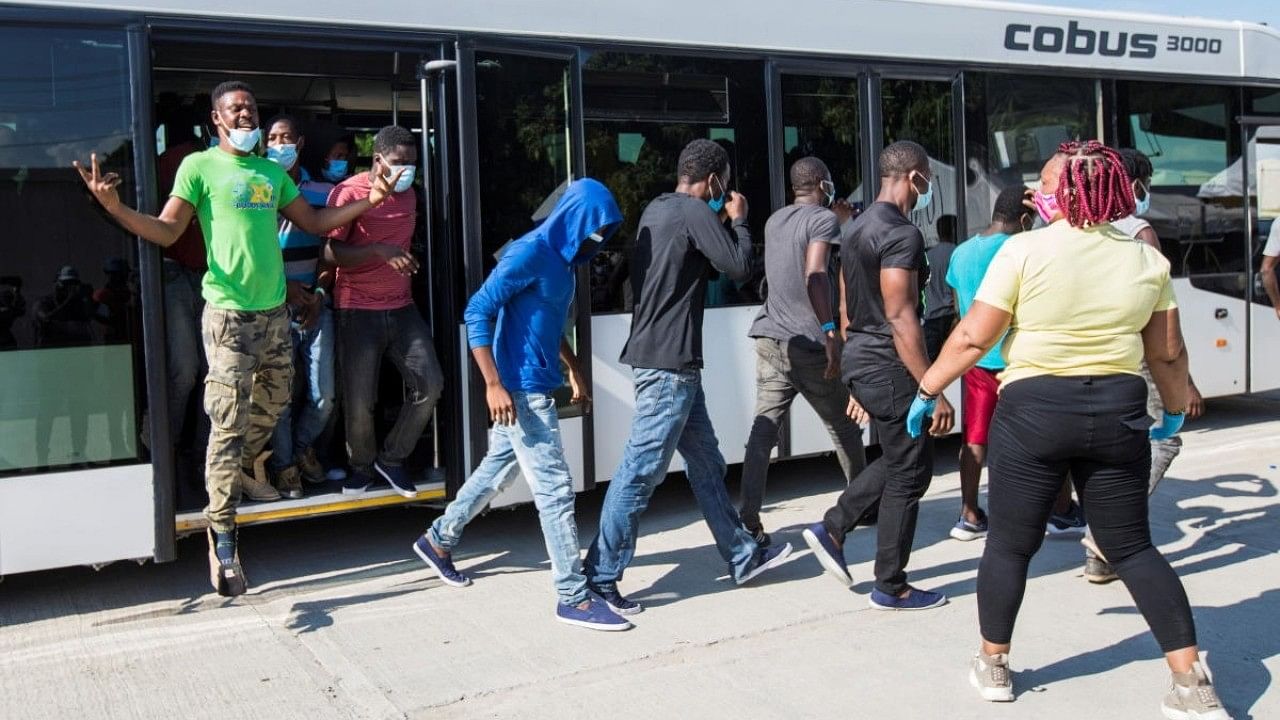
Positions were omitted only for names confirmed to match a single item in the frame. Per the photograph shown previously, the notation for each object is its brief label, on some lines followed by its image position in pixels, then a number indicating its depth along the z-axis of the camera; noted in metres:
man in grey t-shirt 5.82
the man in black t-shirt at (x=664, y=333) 5.03
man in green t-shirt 5.16
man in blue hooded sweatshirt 4.76
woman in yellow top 3.89
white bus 5.04
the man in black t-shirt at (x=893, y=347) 4.79
